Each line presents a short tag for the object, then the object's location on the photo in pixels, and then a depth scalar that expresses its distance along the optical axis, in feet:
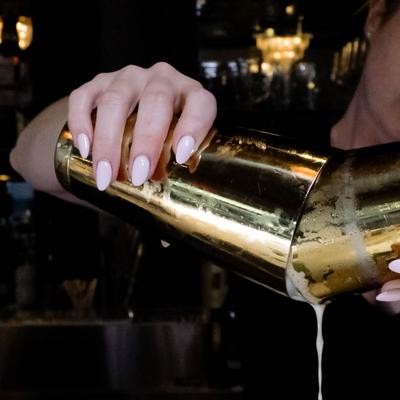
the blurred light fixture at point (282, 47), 8.79
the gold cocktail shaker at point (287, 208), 1.88
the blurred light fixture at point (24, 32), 8.73
